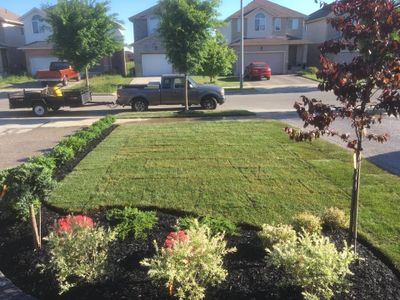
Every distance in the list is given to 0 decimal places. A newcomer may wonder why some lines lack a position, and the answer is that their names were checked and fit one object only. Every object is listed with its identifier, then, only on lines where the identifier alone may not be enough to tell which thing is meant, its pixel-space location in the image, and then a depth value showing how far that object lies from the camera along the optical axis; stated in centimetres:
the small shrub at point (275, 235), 496
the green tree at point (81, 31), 2219
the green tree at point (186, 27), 1608
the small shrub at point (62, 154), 937
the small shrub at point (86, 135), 1178
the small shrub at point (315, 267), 400
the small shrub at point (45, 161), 835
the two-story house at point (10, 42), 4088
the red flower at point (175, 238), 427
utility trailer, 1747
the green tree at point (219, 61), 2742
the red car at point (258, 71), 3381
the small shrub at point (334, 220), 579
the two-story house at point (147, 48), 3866
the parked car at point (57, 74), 3153
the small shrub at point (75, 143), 1057
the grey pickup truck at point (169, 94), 1842
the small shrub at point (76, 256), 444
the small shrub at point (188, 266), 402
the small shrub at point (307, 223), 538
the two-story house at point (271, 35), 3953
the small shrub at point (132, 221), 559
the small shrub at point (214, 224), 567
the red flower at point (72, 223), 476
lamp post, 2762
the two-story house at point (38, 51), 3806
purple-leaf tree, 402
